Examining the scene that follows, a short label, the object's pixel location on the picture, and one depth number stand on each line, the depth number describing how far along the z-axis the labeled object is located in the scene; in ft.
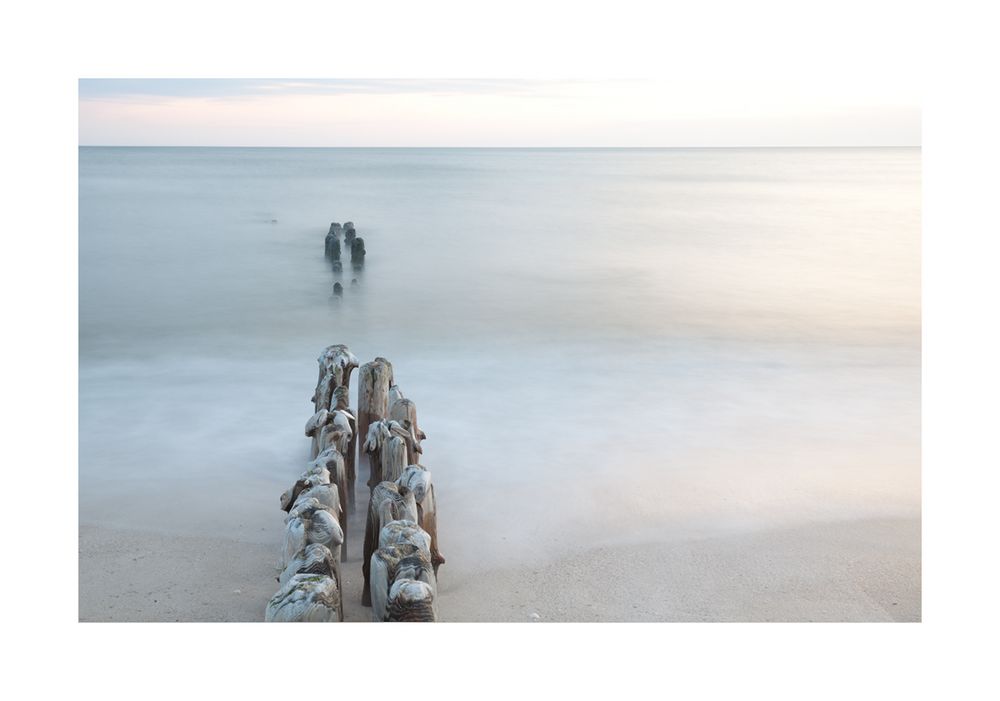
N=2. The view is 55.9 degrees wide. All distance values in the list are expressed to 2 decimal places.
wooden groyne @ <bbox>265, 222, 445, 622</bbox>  11.48
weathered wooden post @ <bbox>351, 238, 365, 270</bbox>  41.70
